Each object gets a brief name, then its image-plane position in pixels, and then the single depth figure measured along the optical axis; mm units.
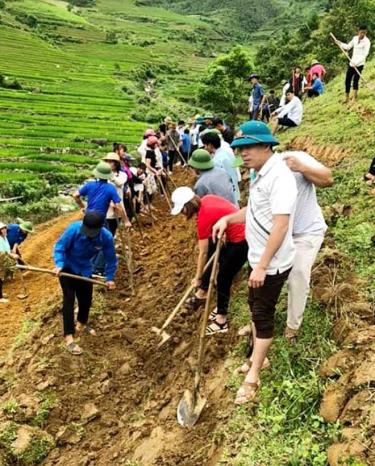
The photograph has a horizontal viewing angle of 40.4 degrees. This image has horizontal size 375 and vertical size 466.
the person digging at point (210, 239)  4750
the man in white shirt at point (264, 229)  3447
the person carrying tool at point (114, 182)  7500
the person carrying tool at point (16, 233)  9125
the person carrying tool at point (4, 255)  8250
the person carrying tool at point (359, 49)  9773
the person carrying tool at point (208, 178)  5590
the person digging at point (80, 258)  5398
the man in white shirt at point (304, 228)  3887
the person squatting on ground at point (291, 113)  9719
